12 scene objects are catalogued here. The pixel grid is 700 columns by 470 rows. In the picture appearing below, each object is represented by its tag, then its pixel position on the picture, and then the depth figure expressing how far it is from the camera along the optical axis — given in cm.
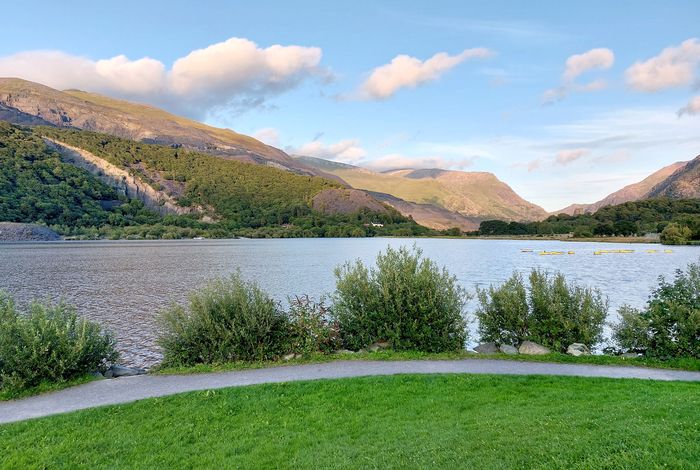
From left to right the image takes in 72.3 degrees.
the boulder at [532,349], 1520
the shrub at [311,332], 1562
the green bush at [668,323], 1460
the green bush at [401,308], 1611
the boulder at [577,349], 1542
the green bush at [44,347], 1255
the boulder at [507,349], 1577
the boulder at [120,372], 1480
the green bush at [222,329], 1514
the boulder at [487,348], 1633
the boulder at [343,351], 1555
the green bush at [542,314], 1644
